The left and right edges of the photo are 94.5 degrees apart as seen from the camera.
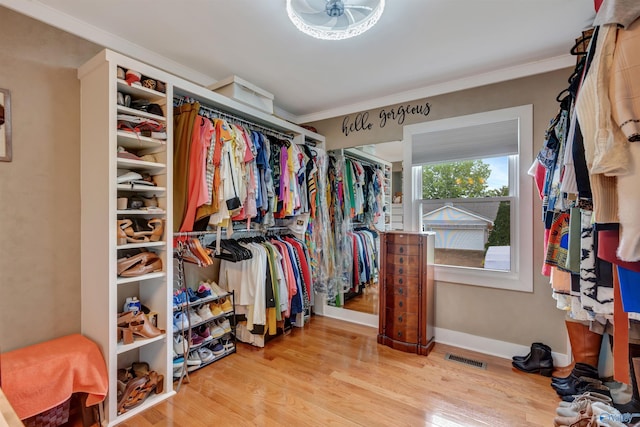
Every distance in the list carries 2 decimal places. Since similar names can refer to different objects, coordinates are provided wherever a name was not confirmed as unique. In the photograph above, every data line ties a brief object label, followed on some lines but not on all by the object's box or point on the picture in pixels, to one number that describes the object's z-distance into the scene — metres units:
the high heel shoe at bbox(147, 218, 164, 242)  1.92
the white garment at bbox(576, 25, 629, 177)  0.82
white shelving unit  1.69
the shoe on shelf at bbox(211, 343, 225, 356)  2.42
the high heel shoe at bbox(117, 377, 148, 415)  1.75
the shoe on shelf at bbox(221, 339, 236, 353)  2.50
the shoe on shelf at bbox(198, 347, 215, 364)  2.31
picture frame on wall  1.62
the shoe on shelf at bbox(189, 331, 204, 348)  2.26
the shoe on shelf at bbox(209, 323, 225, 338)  2.42
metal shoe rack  2.11
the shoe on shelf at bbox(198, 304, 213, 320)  2.34
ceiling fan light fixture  1.54
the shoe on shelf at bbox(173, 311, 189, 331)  2.16
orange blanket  1.41
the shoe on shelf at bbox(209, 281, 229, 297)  2.50
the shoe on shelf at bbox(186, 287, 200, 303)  2.29
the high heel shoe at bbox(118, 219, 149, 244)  1.78
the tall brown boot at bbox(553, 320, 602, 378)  1.99
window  2.46
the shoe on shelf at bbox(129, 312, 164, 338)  1.84
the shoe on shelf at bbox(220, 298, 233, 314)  2.50
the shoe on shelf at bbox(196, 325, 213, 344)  2.34
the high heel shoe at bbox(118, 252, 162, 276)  1.77
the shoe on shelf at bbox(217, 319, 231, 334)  2.50
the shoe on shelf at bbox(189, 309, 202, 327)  2.25
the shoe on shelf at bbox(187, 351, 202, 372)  2.21
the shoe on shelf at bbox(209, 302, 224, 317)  2.43
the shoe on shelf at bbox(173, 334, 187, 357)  2.15
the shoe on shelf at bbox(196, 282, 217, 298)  2.38
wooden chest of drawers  2.56
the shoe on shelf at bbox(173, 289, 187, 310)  2.15
